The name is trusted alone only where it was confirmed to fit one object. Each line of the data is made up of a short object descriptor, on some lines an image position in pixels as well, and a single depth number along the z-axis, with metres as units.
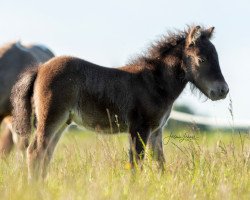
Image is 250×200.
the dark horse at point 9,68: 22.45
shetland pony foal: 15.75
